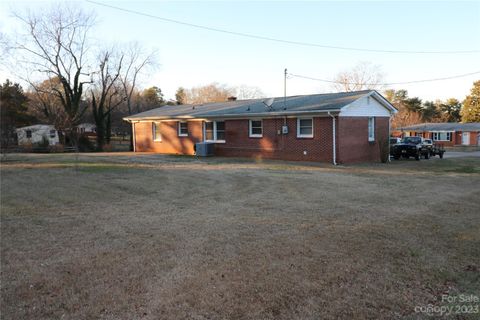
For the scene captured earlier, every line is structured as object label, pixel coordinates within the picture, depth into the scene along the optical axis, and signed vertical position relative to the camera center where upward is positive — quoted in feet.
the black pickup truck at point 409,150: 75.41 -3.40
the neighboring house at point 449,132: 157.77 -0.08
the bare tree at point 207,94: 211.41 +25.21
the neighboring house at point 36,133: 149.79 +3.95
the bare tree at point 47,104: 126.93 +15.27
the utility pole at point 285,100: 67.93 +6.98
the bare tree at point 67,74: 121.19 +22.47
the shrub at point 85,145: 116.88 -1.05
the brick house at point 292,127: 61.31 +1.67
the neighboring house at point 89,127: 196.03 +7.38
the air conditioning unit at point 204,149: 75.31 -2.10
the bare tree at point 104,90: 128.36 +19.01
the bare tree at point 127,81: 143.23 +22.73
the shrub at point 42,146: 104.64 -0.97
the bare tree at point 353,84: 184.12 +24.12
